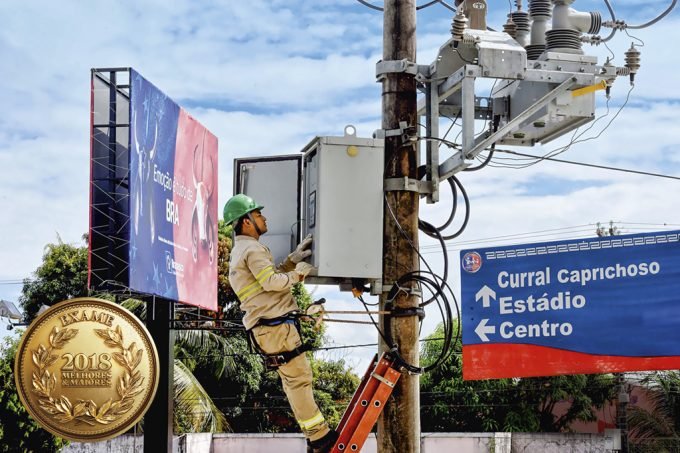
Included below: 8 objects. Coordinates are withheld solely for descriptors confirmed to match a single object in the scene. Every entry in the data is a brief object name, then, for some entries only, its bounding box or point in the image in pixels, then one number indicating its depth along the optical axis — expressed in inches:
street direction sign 758.7
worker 505.5
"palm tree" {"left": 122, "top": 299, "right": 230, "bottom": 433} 1884.5
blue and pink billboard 1132.0
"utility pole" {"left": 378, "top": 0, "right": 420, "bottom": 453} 516.5
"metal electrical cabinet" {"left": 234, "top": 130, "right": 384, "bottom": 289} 516.5
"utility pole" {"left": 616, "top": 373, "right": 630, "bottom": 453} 1793.2
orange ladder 504.0
